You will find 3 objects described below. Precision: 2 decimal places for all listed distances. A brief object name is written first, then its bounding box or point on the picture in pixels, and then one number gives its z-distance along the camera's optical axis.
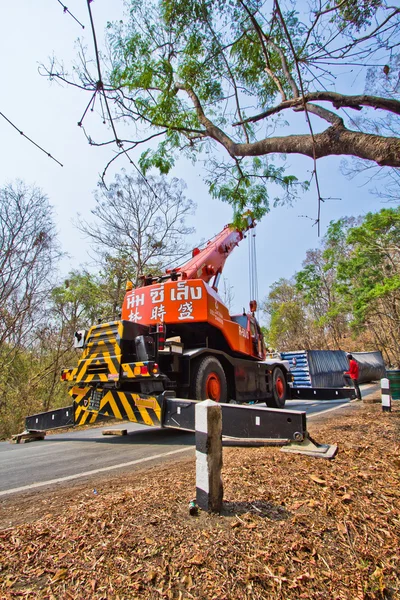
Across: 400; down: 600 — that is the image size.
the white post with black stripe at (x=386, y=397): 7.92
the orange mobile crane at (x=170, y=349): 5.63
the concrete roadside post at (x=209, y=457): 2.36
